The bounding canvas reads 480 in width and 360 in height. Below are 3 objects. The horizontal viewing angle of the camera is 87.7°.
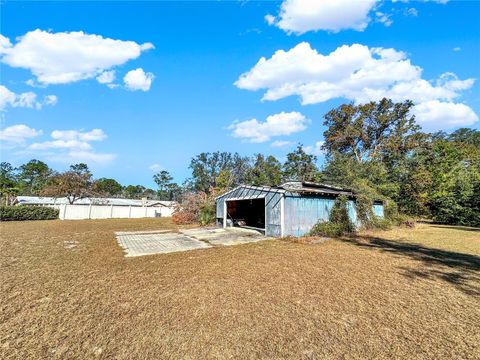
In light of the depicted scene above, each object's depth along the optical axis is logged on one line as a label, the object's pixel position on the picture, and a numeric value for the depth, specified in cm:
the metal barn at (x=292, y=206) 1162
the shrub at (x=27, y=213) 2186
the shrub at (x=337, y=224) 1200
